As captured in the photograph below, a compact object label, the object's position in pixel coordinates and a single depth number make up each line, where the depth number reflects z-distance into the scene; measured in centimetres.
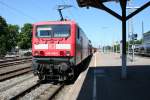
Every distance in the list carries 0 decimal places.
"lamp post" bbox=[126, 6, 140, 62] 1335
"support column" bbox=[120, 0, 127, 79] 727
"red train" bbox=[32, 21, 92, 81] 727
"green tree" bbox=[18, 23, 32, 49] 5014
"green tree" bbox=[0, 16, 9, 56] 3726
